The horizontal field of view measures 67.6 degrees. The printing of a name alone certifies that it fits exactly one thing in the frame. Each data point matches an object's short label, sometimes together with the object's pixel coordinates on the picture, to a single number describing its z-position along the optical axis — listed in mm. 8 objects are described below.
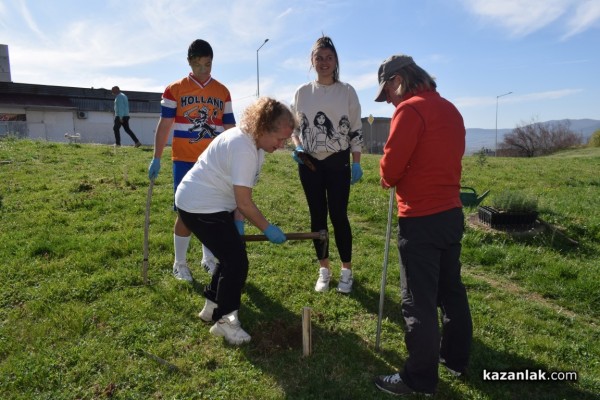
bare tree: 53938
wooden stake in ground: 3225
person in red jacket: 2766
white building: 33969
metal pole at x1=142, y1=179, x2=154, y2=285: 4724
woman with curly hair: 3186
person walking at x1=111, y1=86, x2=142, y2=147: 14773
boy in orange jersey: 4506
